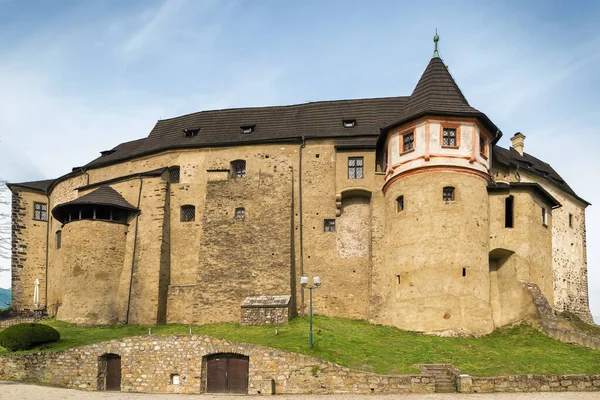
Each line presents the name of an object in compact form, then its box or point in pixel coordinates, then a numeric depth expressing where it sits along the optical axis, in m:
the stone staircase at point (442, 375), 23.33
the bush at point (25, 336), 28.36
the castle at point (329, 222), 32.16
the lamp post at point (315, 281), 26.64
